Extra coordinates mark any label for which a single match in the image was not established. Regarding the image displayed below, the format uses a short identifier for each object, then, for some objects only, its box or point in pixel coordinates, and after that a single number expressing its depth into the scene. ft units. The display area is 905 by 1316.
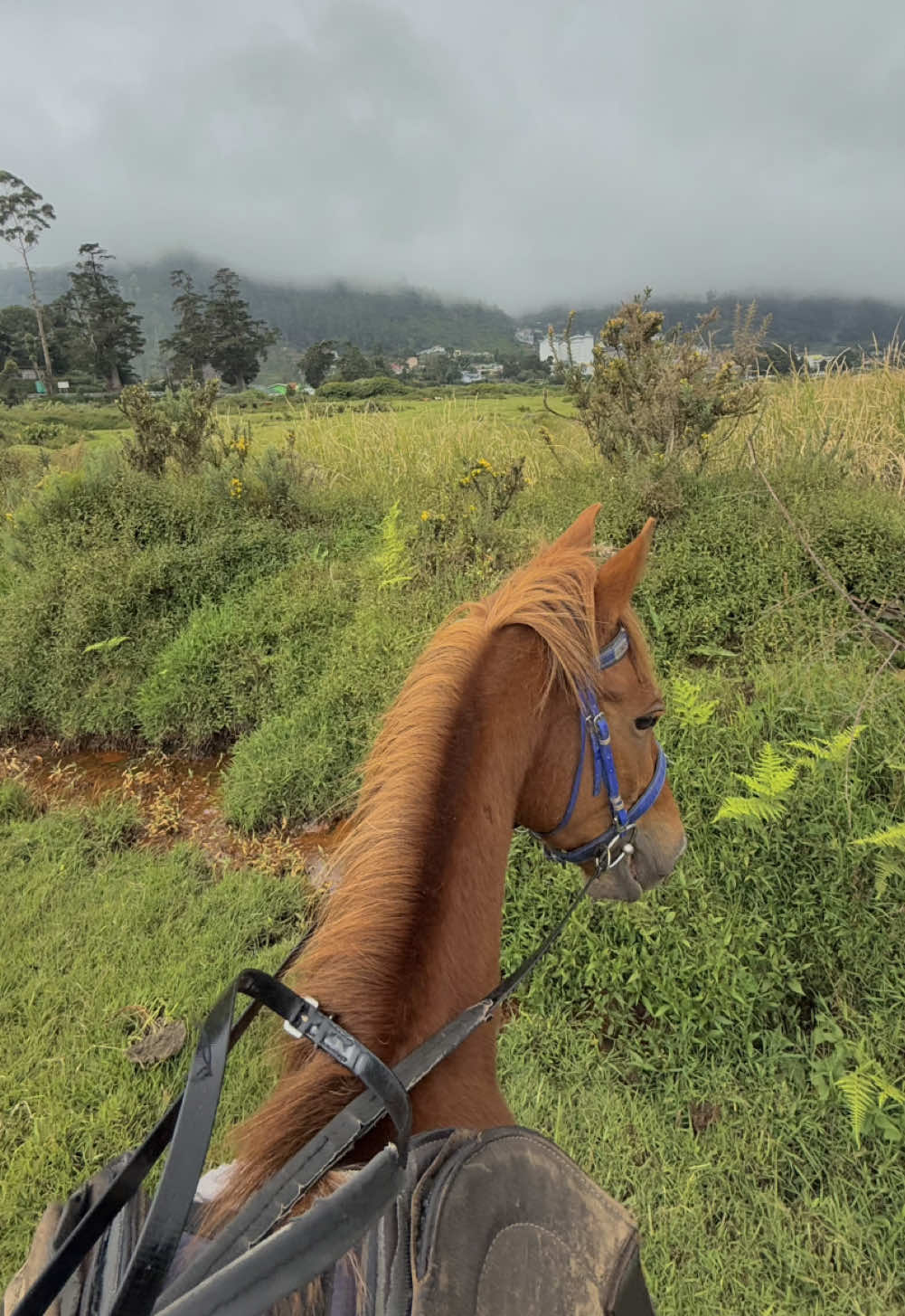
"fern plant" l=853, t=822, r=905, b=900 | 6.91
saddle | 2.97
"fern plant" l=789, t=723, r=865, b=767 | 7.91
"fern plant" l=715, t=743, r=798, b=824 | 7.73
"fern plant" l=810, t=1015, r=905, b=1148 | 5.99
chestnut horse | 3.68
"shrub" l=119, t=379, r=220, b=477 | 21.25
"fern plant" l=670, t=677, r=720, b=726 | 9.66
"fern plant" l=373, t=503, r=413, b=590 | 15.48
